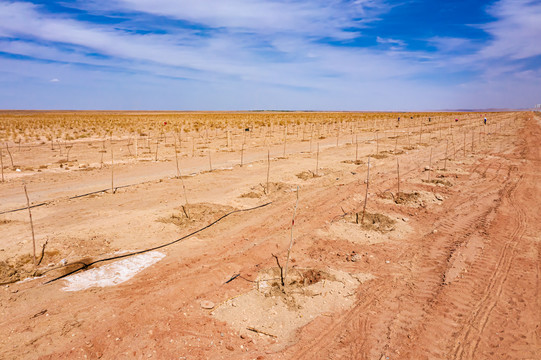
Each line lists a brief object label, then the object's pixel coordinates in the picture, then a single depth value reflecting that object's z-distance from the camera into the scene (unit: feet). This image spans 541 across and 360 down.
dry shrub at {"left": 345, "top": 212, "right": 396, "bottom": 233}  22.27
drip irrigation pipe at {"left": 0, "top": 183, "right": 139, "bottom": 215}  24.41
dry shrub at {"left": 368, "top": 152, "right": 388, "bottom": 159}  51.32
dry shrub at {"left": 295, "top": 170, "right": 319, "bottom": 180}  36.65
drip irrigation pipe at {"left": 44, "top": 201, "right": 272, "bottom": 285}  15.93
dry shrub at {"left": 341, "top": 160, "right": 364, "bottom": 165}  45.98
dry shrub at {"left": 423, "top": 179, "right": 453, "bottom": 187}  34.28
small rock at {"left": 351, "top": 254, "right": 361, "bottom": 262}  17.81
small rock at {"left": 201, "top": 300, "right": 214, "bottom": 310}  13.38
